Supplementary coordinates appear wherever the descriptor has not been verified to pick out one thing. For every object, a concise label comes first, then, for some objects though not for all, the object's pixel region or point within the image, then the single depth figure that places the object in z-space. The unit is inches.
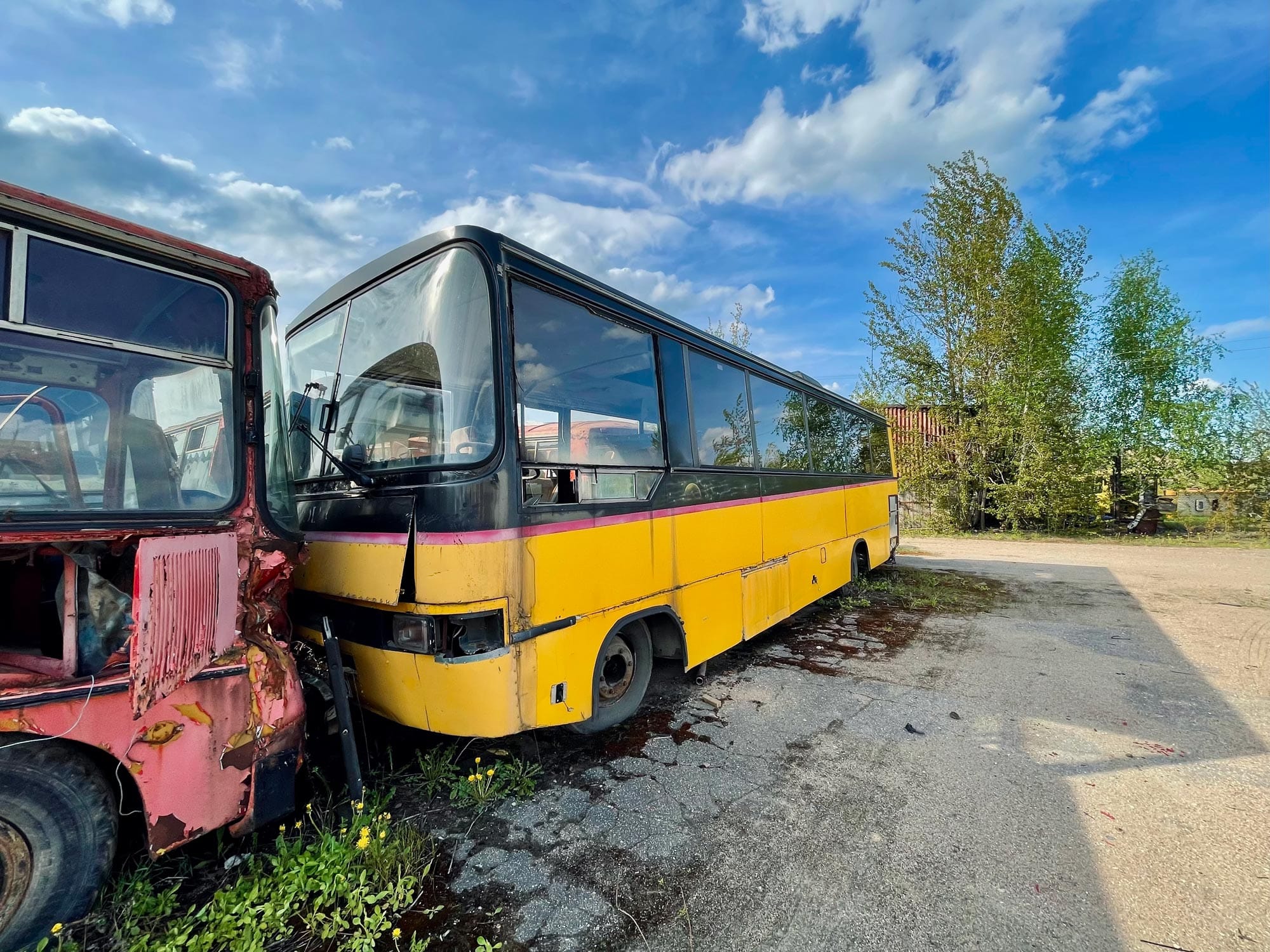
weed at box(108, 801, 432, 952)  79.3
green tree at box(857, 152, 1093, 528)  641.0
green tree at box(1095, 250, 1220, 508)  614.5
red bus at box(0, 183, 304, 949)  74.9
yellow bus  105.6
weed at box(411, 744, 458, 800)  119.6
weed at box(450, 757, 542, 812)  115.3
